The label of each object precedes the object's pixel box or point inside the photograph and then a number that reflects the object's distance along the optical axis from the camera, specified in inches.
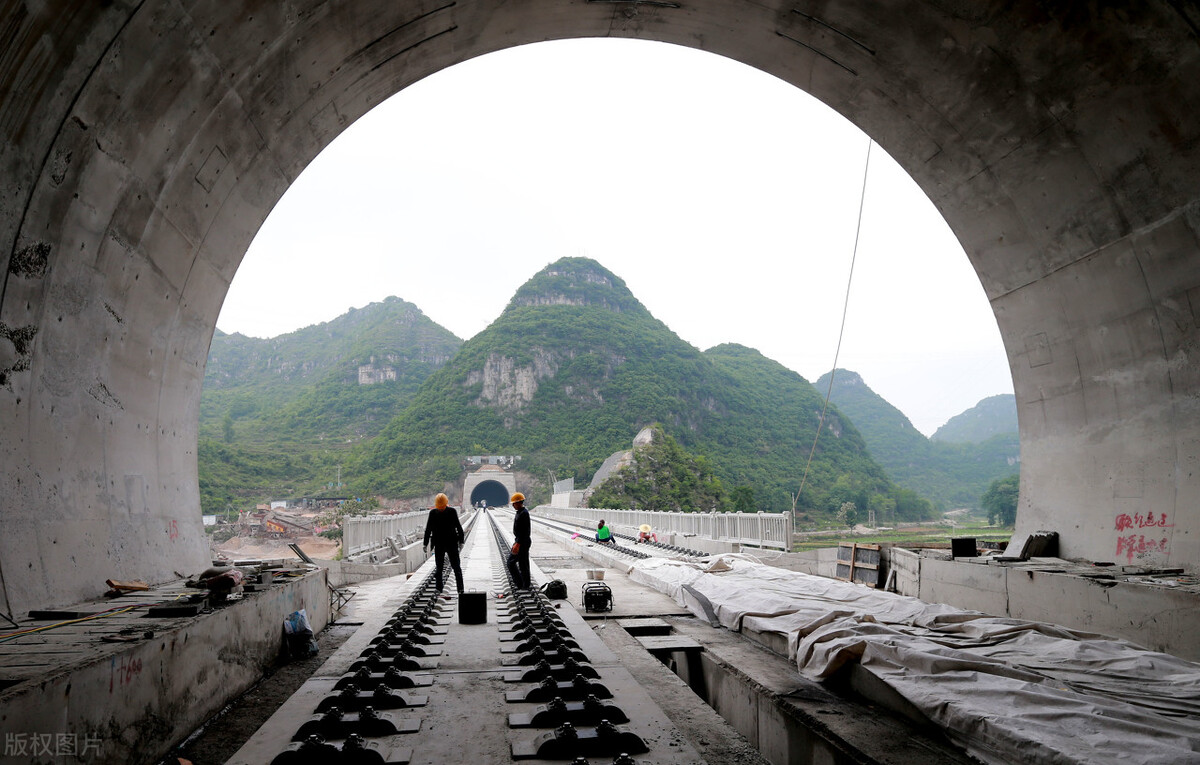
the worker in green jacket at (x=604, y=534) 855.7
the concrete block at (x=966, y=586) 349.1
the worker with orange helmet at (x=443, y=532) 403.2
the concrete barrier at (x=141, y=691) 120.6
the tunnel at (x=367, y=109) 192.1
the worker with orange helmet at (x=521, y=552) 402.6
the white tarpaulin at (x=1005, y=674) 142.1
